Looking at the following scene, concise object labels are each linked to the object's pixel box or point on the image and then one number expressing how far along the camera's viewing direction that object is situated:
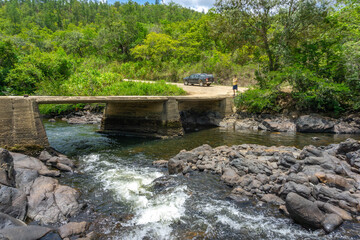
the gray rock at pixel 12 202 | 5.61
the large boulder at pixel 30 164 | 8.05
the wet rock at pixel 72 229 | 5.27
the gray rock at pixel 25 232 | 4.50
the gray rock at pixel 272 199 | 6.70
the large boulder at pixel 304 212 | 5.55
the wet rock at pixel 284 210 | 6.15
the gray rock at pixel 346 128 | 15.51
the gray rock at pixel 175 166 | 9.05
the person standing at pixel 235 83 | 20.65
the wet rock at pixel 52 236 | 5.10
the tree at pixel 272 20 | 18.23
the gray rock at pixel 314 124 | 16.07
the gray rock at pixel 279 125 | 17.08
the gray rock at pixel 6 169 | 6.51
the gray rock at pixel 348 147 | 9.61
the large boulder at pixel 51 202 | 5.91
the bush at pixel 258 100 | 18.91
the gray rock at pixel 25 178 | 6.82
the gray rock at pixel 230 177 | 7.94
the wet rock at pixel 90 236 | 5.17
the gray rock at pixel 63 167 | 9.08
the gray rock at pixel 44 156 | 9.45
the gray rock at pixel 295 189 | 6.59
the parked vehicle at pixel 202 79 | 27.97
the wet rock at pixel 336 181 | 7.05
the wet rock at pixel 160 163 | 9.98
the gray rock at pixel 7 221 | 4.88
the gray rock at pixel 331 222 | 5.44
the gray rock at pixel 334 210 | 5.85
